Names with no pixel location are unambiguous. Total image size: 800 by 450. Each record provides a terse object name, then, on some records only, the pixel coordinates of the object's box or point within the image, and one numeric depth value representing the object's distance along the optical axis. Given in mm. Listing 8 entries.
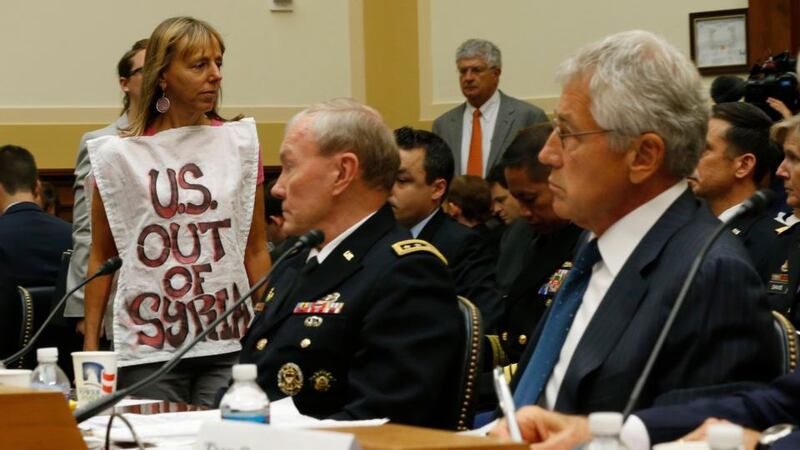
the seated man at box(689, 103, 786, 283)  4812
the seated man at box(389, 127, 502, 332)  4461
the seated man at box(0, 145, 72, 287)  5254
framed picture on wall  7633
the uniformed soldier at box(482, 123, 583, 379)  3992
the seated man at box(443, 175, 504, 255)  6227
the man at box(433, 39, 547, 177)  7758
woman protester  3678
